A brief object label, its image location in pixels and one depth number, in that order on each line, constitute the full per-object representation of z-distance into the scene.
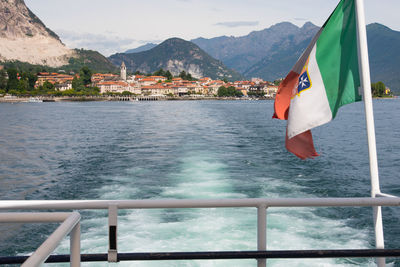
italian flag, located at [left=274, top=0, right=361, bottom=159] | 3.31
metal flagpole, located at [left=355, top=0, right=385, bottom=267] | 2.92
